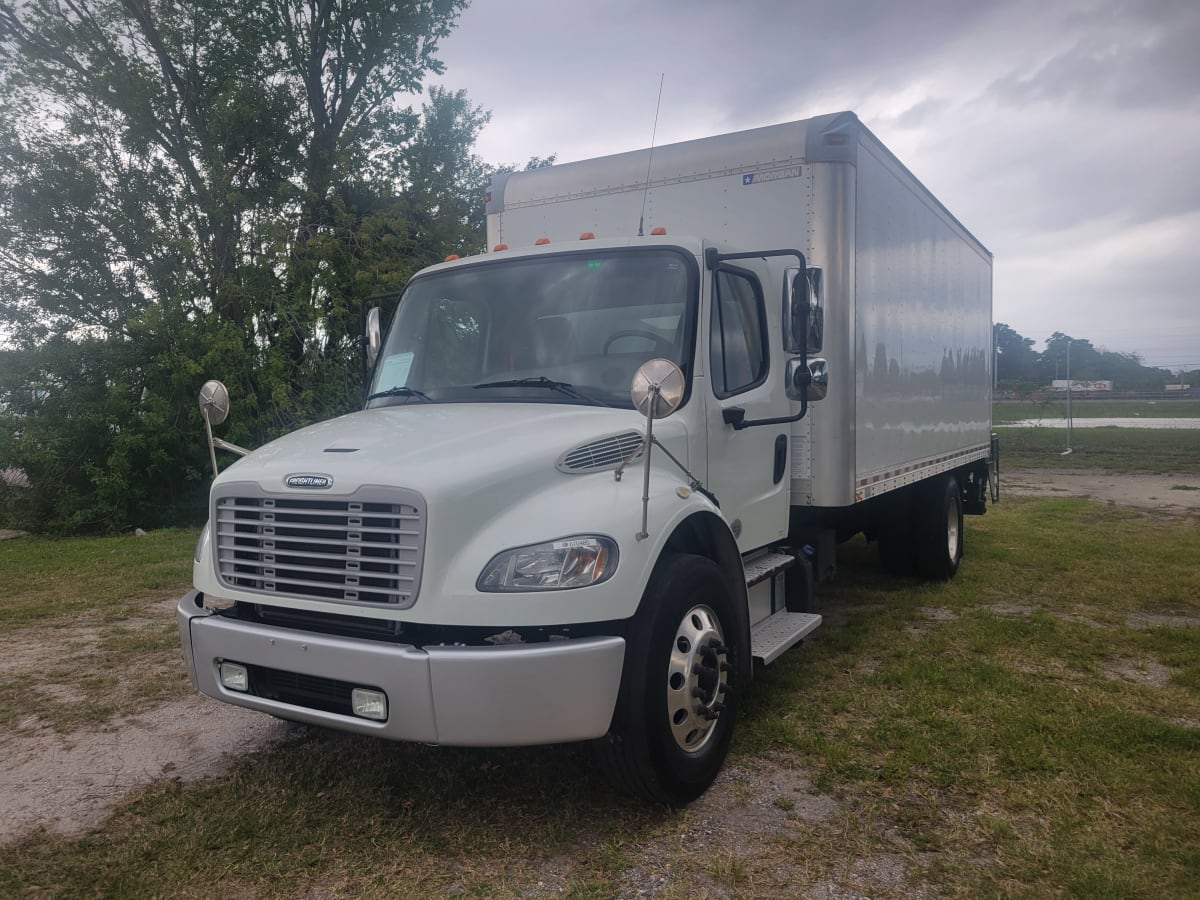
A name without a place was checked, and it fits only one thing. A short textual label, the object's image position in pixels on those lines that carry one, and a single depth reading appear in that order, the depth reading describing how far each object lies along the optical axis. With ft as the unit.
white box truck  10.96
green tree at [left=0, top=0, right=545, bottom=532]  45.21
